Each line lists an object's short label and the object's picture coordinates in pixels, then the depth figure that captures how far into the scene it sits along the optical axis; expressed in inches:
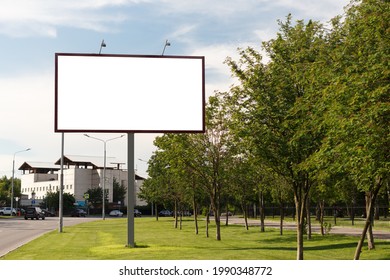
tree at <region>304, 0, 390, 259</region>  582.9
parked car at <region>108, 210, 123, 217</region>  4378.7
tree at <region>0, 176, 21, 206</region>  5414.4
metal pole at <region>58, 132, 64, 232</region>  1626.5
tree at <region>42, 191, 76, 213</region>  4485.7
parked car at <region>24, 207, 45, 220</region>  3105.3
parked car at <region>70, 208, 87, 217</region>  4213.8
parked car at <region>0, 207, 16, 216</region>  3907.5
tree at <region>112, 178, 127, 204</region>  5064.0
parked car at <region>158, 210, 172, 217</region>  4483.3
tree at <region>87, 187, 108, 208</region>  4751.5
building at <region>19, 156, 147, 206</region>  5137.8
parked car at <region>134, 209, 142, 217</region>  4313.5
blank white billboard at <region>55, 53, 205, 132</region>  933.6
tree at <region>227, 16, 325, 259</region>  805.9
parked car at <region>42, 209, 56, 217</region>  4115.7
